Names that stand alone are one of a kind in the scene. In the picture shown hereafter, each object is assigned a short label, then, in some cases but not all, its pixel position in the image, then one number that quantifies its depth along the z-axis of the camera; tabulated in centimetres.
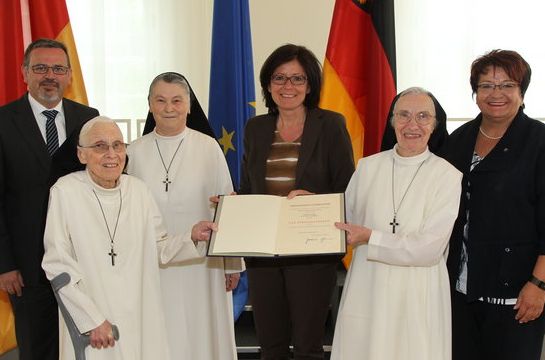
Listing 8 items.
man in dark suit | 338
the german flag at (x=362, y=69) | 496
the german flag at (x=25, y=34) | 451
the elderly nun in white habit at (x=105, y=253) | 262
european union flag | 504
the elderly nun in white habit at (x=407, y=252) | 272
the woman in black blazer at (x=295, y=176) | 325
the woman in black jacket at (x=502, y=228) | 276
